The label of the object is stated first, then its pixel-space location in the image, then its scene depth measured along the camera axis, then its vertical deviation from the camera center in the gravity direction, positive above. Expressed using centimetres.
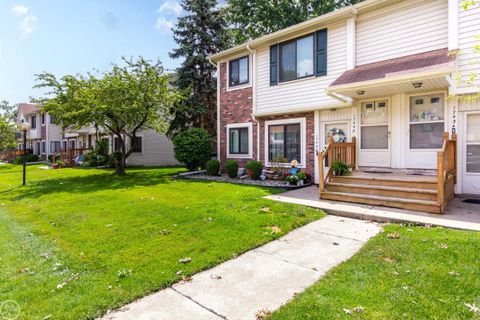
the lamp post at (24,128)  1353 +134
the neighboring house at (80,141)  2295 +143
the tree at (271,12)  2034 +1051
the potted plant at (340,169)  838 -42
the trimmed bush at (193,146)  1441 +47
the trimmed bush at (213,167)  1343 -56
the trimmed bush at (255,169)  1151 -56
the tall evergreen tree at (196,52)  1911 +706
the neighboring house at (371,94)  722 +185
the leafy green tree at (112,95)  1305 +286
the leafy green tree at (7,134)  2686 +208
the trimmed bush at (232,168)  1227 -56
